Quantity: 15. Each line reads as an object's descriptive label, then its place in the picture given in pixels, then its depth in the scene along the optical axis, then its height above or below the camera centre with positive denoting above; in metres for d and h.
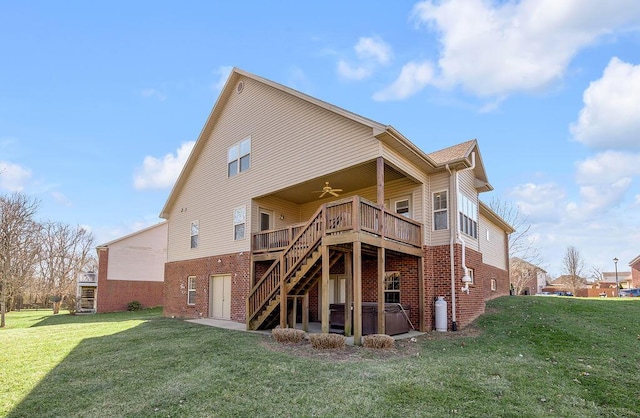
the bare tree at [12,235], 18.14 +1.40
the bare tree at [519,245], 34.09 +1.86
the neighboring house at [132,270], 27.69 -0.53
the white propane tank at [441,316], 12.02 -1.57
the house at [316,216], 11.23 +1.74
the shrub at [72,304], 26.88 -2.95
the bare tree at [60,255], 36.81 +0.70
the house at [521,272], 33.94 -0.53
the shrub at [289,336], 9.65 -1.78
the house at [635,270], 47.09 -0.39
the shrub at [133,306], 28.16 -3.12
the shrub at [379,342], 8.98 -1.78
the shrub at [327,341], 8.75 -1.73
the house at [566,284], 45.16 -2.34
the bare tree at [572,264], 48.03 +0.30
